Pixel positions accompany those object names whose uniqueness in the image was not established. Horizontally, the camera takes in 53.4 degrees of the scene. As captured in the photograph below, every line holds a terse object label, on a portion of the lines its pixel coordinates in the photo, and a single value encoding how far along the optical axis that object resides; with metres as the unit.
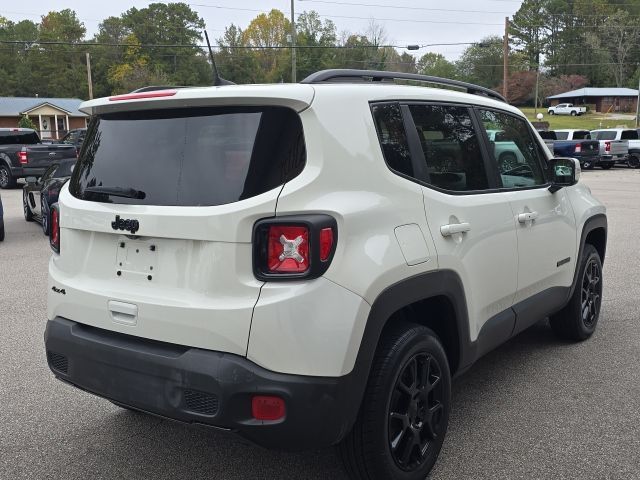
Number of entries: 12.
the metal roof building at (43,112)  63.34
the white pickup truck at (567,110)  87.18
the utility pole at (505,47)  39.66
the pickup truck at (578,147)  27.94
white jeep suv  2.45
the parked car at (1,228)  10.12
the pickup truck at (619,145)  29.38
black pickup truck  18.25
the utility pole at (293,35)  31.25
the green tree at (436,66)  101.74
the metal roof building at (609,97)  94.56
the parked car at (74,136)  28.67
